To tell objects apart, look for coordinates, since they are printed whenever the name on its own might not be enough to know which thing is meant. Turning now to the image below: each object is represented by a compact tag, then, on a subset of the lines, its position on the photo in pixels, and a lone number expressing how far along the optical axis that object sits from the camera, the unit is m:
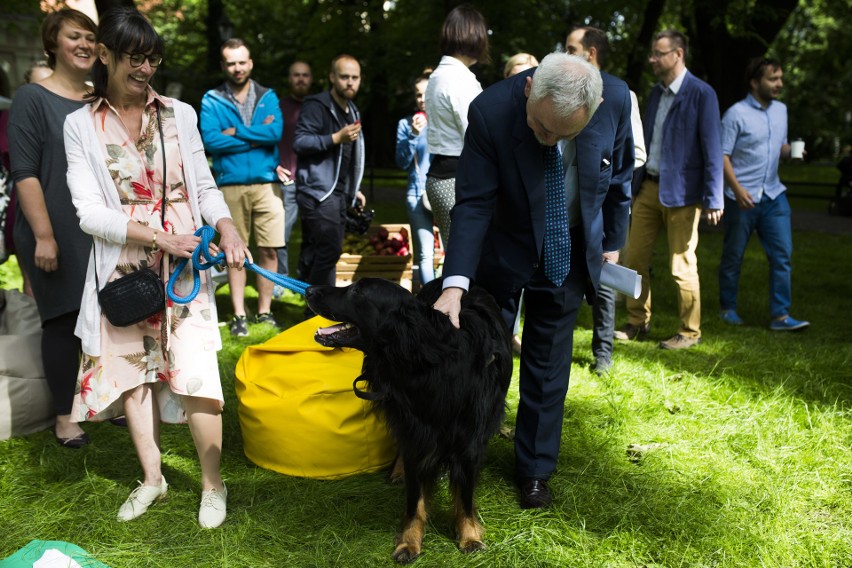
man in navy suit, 2.45
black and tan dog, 2.47
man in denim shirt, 5.74
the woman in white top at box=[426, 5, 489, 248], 4.13
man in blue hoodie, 5.66
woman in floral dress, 2.60
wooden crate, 6.28
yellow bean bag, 3.35
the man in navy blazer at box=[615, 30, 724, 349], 5.00
